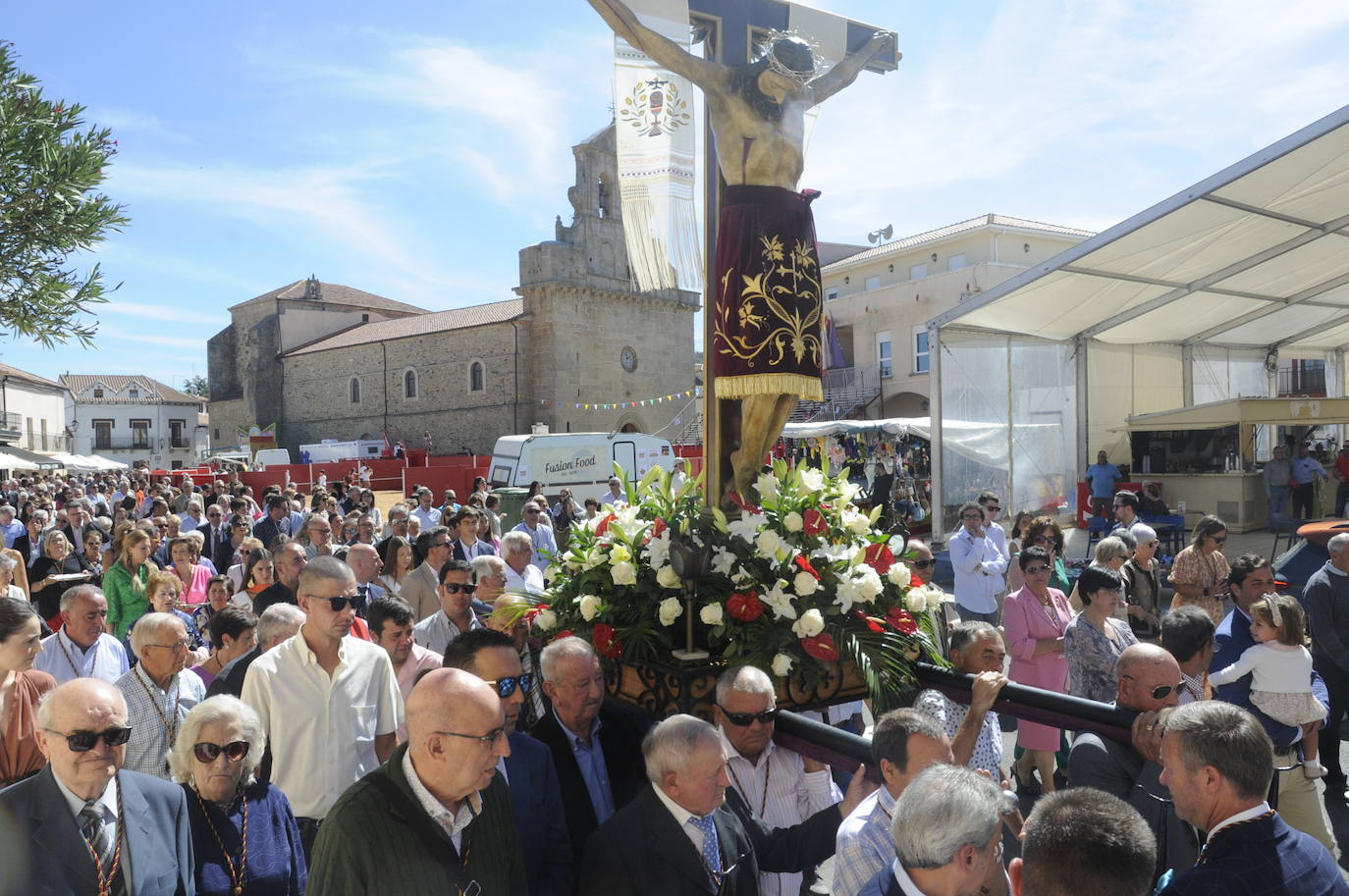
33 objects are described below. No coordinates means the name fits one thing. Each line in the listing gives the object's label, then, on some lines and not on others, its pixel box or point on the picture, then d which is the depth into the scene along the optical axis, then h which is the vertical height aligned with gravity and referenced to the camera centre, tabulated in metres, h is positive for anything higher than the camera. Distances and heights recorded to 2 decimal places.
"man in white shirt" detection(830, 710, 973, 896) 2.67 -1.00
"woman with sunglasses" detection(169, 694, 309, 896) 2.90 -1.14
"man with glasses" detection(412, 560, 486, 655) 5.12 -0.92
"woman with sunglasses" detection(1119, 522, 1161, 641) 6.82 -1.17
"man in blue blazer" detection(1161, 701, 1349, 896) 2.35 -1.02
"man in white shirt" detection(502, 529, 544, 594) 6.64 -0.83
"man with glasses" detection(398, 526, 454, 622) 6.52 -0.92
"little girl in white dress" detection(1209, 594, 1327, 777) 4.55 -1.19
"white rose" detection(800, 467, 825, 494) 3.84 -0.18
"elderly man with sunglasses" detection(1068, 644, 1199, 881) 3.02 -1.12
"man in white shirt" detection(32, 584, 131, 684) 4.64 -0.96
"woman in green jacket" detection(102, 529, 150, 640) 6.54 -0.94
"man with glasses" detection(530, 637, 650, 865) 3.17 -1.01
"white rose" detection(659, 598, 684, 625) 3.44 -0.62
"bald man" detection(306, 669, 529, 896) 2.24 -0.89
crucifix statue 4.15 +0.86
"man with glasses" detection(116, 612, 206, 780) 3.86 -1.01
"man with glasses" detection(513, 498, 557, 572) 10.13 -0.98
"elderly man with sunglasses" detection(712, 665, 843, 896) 3.09 -1.17
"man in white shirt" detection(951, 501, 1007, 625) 7.94 -1.15
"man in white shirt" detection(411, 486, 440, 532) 11.86 -0.86
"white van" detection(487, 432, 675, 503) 22.05 -0.43
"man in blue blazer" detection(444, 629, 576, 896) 2.78 -1.13
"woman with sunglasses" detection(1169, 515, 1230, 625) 6.62 -1.01
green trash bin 17.61 -1.18
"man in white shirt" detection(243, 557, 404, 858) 3.59 -1.00
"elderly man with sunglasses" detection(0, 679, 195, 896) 2.61 -1.05
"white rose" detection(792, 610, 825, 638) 3.32 -0.66
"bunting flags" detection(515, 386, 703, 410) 39.59 +1.63
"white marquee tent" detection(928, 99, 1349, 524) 11.62 +1.99
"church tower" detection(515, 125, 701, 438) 39.81 +5.05
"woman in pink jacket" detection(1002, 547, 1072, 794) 5.69 -1.23
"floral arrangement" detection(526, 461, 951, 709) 3.43 -0.57
